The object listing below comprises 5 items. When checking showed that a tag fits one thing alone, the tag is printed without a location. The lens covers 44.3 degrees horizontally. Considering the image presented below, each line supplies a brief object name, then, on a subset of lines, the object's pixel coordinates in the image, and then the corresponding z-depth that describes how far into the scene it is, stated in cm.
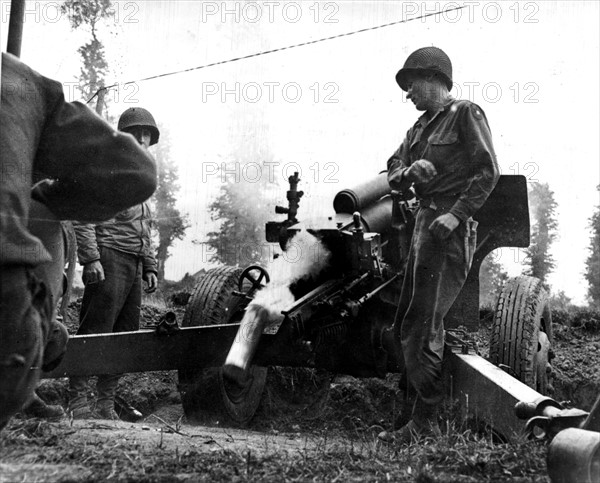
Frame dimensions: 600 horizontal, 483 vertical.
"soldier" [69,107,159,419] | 495
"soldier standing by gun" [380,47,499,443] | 421
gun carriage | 431
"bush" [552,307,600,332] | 773
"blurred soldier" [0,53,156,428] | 210
